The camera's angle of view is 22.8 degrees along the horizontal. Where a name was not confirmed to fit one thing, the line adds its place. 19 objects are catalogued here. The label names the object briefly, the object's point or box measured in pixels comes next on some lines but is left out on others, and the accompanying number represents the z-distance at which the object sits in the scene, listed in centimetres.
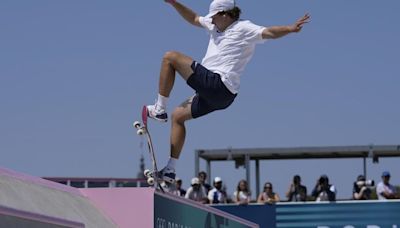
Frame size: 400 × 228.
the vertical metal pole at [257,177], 2217
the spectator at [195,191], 1748
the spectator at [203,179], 1805
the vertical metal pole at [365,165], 2155
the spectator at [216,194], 1838
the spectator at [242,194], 1868
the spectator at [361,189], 1867
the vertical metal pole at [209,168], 2216
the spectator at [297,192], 1864
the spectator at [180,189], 1761
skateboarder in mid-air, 873
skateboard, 886
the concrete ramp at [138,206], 762
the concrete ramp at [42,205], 593
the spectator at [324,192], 1845
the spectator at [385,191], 1830
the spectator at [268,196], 1880
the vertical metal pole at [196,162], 2156
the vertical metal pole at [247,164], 2124
